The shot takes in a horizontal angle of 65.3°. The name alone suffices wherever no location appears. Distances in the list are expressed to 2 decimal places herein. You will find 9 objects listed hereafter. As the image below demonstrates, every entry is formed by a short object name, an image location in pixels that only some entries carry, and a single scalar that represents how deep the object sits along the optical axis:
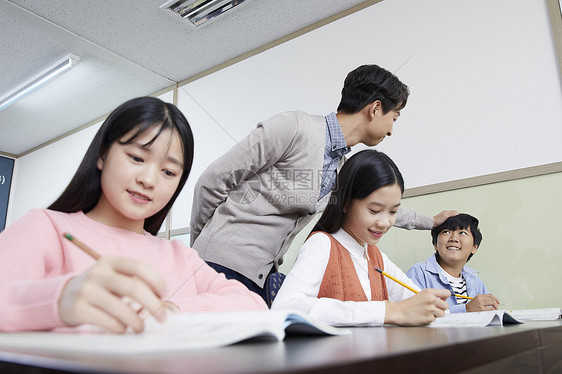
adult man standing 0.95
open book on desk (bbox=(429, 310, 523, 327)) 0.60
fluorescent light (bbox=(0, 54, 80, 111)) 1.60
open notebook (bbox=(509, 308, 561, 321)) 0.84
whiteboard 1.36
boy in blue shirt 1.36
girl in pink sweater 0.47
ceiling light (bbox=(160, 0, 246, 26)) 1.77
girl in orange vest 0.82
